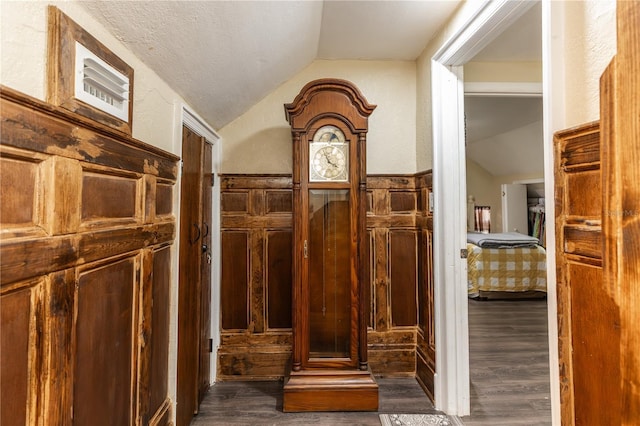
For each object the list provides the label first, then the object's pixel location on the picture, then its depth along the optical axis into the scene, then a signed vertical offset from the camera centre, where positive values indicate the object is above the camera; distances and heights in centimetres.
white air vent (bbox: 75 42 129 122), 82 +40
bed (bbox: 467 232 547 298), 440 -74
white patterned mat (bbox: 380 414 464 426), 177 -118
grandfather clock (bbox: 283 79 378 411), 187 -20
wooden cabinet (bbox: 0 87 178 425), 63 -13
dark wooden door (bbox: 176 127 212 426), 163 -33
